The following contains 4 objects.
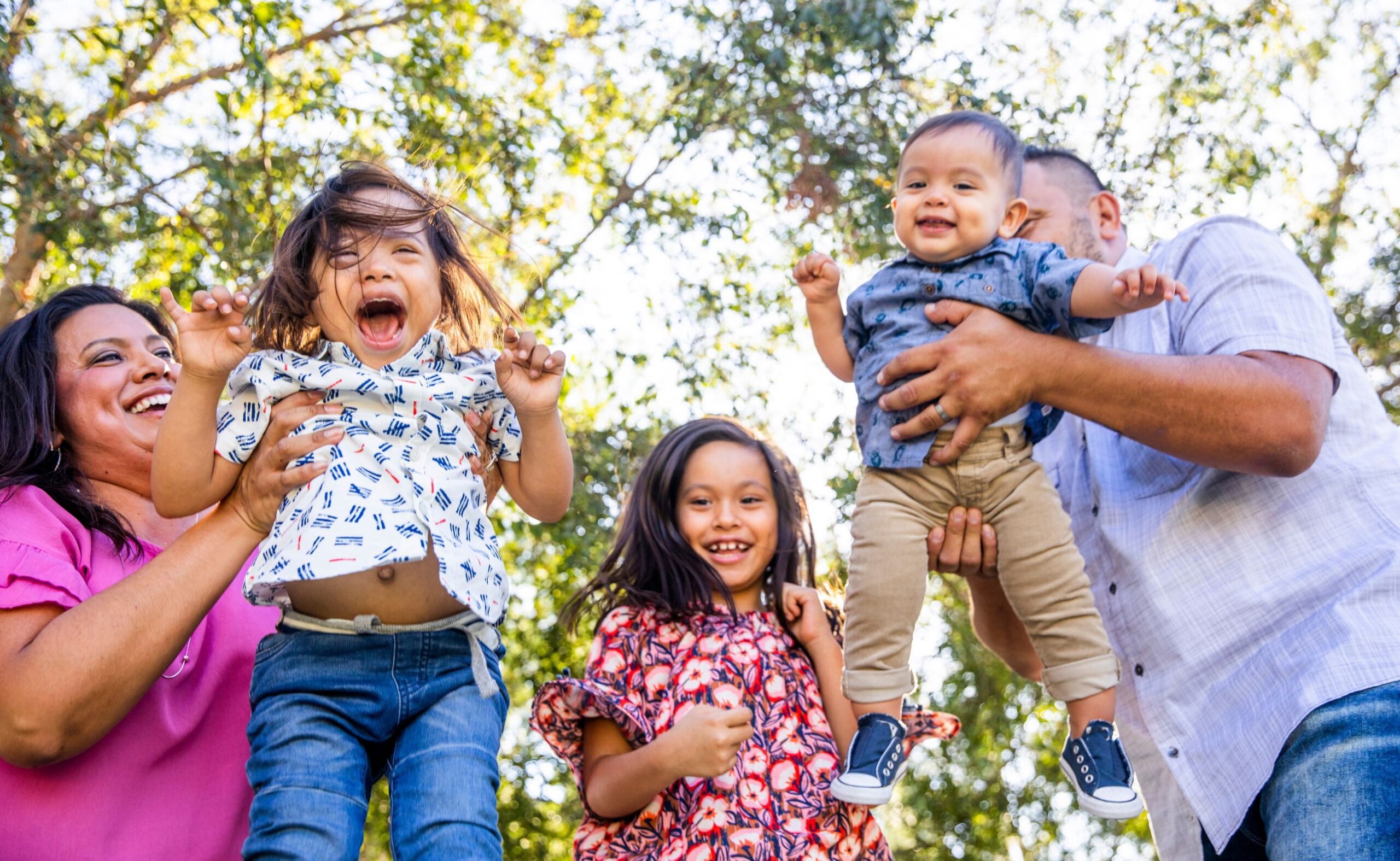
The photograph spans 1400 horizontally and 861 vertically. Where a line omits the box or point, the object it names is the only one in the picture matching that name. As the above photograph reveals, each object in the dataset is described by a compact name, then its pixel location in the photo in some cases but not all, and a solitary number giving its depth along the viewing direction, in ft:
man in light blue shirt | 7.05
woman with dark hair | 7.39
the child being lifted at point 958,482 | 8.57
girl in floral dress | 8.84
